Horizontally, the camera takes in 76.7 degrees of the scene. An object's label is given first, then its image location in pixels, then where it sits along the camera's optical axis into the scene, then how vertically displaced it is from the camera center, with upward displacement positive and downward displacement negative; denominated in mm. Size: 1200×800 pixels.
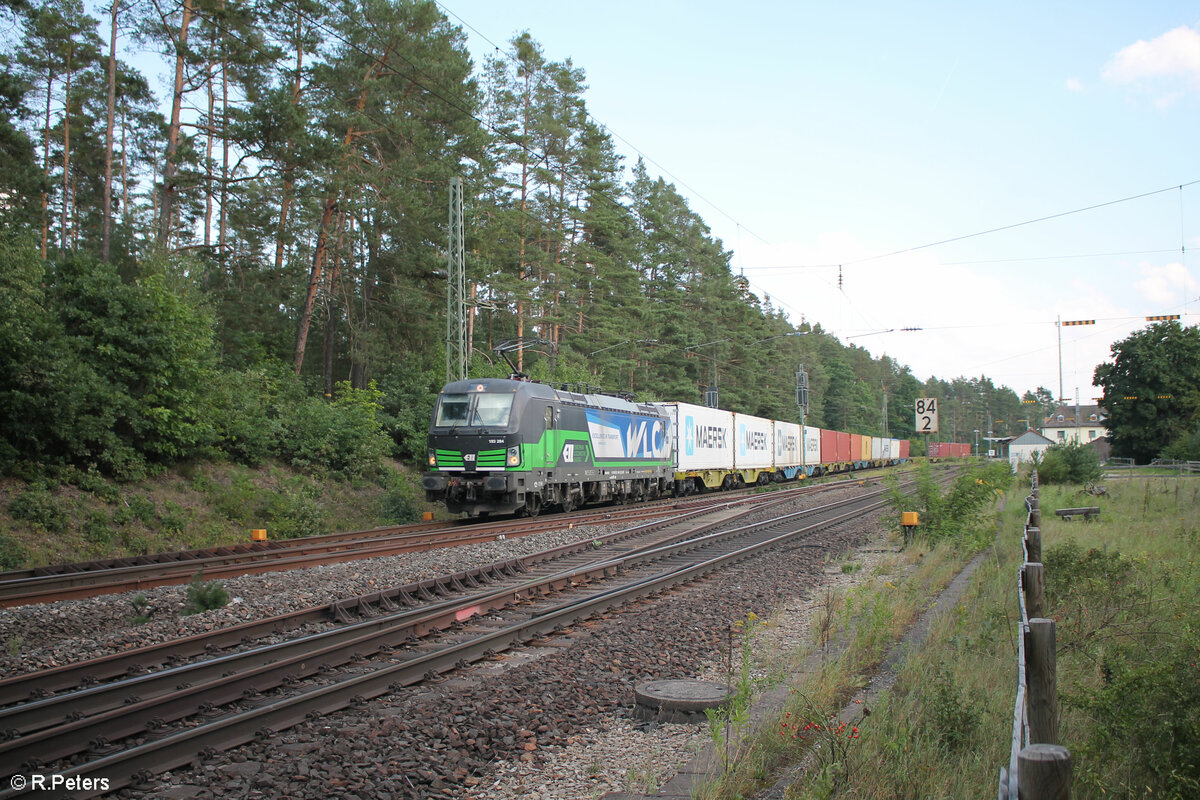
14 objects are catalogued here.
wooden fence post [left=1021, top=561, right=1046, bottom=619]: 5062 -1042
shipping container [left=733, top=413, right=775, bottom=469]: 32375 -308
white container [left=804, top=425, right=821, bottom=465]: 41781 -699
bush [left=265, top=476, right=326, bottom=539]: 15805 -1646
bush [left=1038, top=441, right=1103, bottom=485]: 28016 -1186
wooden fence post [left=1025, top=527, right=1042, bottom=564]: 7031 -1029
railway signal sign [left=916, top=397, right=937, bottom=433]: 14844 +391
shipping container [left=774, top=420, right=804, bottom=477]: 37469 -544
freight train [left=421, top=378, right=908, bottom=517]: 17141 -318
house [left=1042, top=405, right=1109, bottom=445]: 96438 +1589
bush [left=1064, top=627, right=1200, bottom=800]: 3852 -1634
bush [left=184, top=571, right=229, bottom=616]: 8070 -1706
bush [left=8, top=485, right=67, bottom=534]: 13484 -1250
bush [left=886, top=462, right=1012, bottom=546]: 13281 -1283
